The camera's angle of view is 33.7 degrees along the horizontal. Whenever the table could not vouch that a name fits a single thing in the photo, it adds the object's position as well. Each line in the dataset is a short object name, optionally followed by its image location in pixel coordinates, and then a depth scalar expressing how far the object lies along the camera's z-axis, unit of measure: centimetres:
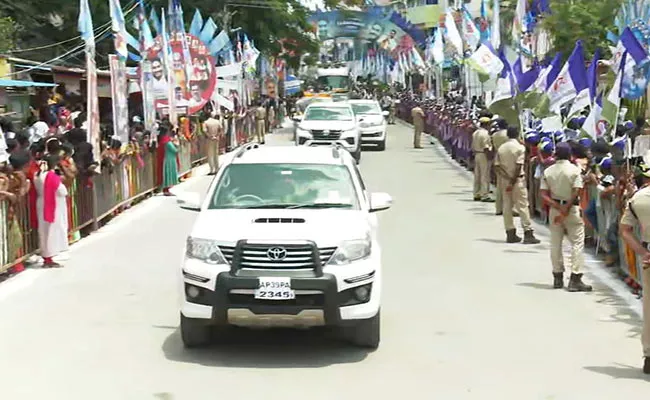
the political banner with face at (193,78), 2717
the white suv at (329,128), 3158
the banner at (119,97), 2028
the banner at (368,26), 10144
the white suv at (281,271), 835
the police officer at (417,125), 3822
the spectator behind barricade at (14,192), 1279
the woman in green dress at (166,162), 2336
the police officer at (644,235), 799
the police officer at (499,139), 1912
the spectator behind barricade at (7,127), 1843
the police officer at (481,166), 2139
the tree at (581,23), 4041
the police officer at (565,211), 1187
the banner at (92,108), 1797
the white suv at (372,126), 3753
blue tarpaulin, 2461
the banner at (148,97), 2389
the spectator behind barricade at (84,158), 1647
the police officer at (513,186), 1585
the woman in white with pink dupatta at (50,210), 1359
